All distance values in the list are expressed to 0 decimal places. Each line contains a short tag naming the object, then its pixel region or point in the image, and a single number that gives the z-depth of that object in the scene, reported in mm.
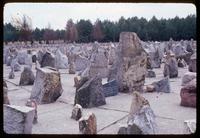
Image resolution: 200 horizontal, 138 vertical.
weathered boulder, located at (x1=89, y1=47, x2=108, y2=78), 6371
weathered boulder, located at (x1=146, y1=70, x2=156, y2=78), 6688
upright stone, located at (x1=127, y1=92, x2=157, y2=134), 2592
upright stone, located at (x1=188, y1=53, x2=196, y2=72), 6336
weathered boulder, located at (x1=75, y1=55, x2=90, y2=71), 8367
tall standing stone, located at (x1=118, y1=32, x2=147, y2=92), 4930
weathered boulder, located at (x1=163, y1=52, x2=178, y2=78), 6535
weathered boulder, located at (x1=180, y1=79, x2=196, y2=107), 3732
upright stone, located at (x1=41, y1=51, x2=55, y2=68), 8039
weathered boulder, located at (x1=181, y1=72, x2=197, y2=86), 4534
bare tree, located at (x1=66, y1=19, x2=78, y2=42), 45156
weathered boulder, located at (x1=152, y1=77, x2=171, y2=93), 4836
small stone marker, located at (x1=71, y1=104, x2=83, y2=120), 3365
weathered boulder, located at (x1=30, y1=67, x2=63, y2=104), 4250
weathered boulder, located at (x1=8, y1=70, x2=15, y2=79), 7100
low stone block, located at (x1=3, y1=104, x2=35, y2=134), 2596
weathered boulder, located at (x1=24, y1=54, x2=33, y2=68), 10519
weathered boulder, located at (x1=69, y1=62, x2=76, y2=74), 7914
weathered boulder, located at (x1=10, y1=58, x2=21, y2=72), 8938
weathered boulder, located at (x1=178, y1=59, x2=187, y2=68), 8656
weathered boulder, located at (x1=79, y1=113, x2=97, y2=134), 2772
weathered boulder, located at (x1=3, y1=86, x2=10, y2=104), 3647
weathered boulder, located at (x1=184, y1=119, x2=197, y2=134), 2518
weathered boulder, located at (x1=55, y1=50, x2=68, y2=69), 9531
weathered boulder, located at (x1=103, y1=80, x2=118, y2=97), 4625
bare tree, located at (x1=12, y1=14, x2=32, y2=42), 36438
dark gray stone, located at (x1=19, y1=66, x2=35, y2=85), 5875
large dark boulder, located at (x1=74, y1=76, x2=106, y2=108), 3898
